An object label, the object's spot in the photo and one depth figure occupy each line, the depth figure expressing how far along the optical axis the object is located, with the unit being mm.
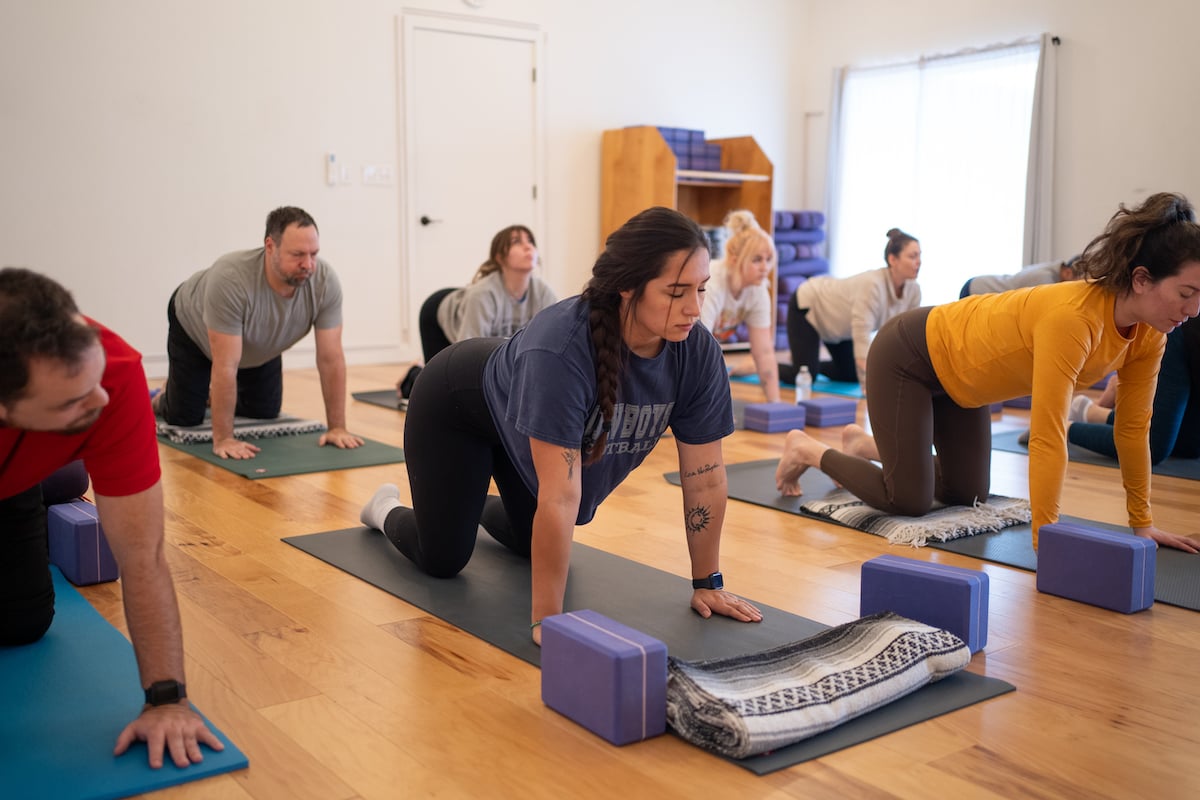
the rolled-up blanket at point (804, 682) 1641
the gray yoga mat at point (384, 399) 5071
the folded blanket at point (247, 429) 4156
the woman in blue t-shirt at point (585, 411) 1865
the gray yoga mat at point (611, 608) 1771
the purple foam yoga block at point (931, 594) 2014
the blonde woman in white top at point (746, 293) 4574
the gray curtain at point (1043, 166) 6695
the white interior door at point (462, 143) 6797
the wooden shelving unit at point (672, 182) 7184
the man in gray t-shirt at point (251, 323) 3713
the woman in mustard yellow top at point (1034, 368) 2385
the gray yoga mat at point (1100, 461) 3752
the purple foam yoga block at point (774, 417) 4590
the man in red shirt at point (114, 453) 1310
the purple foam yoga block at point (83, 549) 2406
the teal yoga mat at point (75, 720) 1501
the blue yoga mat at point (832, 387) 5723
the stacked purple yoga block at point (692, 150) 7348
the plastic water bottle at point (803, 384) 5270
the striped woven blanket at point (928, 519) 2889
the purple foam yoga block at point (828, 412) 4762
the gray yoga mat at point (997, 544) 2453
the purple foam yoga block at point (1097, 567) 2291
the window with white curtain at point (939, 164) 6973
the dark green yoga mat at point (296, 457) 3672
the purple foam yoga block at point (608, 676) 1654
